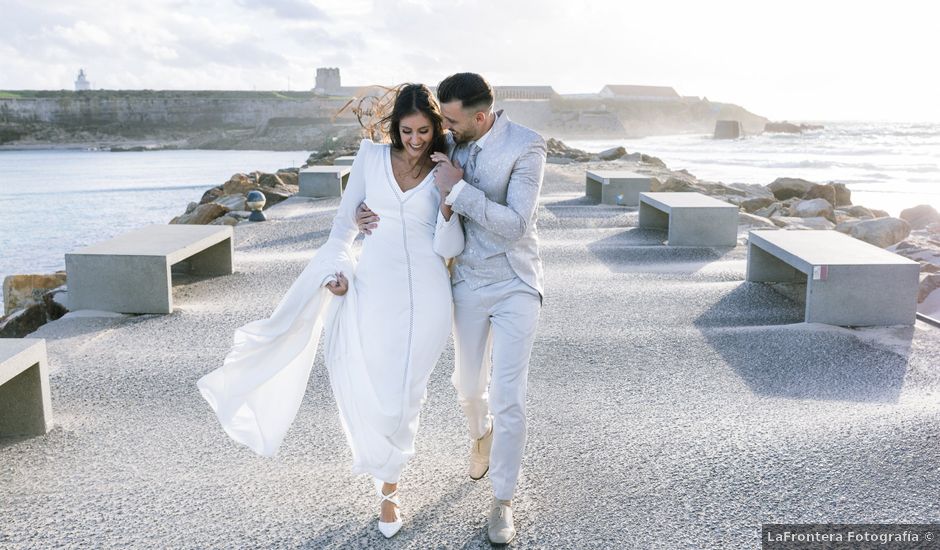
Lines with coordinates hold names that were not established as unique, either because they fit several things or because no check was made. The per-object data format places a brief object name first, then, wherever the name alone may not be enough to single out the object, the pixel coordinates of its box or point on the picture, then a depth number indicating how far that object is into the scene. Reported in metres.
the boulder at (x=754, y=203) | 16.23
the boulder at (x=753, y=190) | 17.94
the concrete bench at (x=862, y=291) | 6.19
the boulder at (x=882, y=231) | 12.22
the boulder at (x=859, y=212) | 16.41
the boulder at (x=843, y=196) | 18.42
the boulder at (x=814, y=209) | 14.99
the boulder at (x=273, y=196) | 16.17
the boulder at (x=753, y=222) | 12.34
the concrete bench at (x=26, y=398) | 4.32
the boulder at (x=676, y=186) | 15.86
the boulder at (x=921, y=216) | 15.67
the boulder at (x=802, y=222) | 13.42
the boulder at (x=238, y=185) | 17.12
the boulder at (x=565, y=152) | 27.78
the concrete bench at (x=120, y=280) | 6.90
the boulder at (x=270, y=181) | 18.31
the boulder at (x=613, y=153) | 26.25
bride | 3.20
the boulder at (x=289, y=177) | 20.12
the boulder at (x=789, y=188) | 18.47
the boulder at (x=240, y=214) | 13.50
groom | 3.11
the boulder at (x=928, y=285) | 8.58
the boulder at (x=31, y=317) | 7.17
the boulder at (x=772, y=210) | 15.38
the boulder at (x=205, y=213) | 13.70
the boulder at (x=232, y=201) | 14.73
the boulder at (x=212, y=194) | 18.16
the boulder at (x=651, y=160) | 25.04
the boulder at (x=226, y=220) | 12.89
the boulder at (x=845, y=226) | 12.74
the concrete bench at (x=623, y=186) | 14.09
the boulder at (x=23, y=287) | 9.26
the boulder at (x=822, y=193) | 17.42
